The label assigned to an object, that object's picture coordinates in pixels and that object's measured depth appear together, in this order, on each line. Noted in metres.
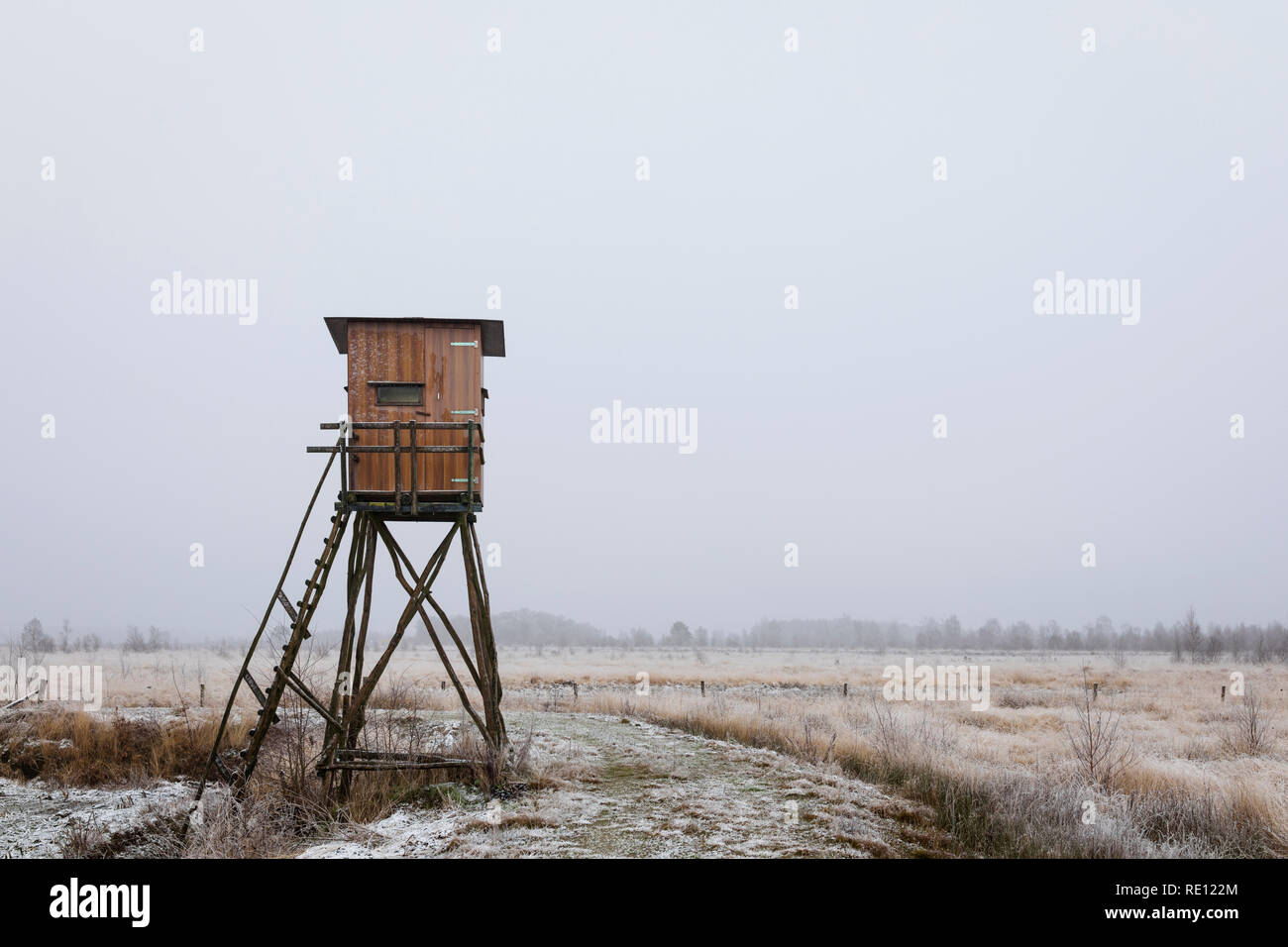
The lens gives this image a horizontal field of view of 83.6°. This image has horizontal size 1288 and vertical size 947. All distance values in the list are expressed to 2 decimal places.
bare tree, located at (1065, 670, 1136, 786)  12.60
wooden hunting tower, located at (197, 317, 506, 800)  11.84
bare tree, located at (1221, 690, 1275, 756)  17.69
